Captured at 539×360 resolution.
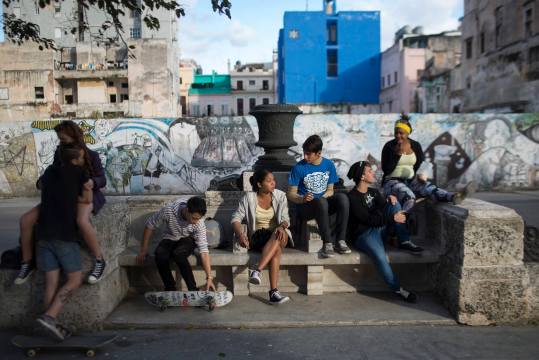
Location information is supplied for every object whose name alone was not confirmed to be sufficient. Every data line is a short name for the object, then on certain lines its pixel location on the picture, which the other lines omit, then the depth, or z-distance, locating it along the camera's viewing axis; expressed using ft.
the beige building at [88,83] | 139.23
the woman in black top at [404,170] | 16.66
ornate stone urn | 20.62
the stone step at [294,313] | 13.80
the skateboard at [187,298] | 14.76
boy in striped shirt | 14.93
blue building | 152.05
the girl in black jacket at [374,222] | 15.24
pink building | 136.26
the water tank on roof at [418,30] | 168.14
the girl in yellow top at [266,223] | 15.06
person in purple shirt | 13.37
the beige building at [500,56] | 72.08
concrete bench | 13.76
